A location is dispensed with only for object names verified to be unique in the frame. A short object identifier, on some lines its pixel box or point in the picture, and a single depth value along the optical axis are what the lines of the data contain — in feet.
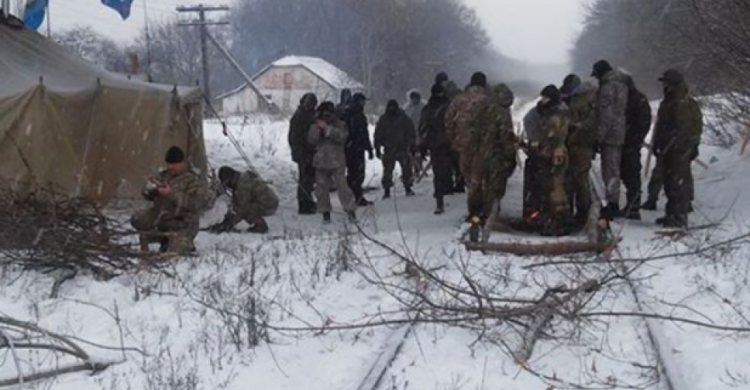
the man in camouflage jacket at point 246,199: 39.24
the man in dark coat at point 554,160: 32.42
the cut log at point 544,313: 19.93
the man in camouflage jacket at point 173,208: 31.53
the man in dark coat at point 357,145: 46.70
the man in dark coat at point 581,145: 33.71
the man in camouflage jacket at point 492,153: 33.86
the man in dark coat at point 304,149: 44.42
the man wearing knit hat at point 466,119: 34.99
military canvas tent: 41.75
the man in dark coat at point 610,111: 34.81
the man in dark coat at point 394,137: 47.47
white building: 208.44
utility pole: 143.97
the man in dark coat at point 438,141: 42.39
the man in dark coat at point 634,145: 35.88
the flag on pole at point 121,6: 56.70
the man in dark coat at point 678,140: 33.88
